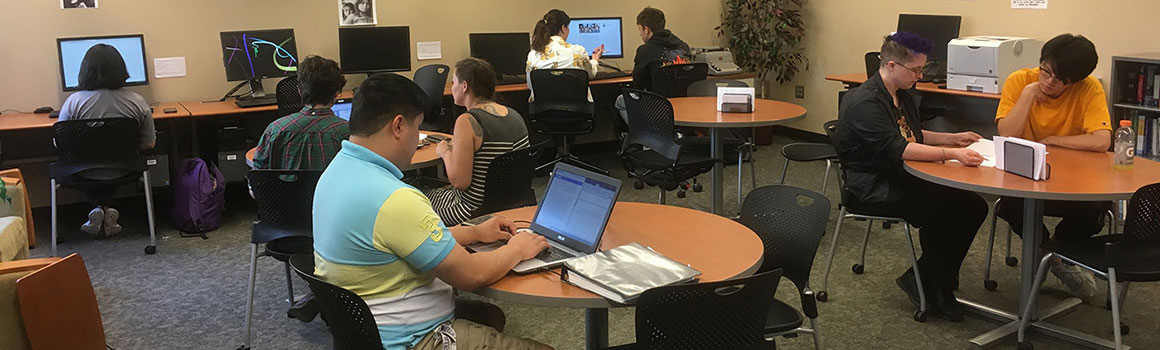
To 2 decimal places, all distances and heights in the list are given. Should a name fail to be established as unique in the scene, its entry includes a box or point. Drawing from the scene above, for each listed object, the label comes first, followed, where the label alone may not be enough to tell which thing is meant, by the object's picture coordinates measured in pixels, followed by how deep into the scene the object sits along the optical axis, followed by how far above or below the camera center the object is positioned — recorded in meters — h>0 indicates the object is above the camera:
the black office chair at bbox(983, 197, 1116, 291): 3.95 -0.92
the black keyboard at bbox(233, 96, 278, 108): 5.95 -0.39
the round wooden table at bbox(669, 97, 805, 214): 4.72 -0.47
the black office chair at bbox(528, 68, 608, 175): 6.26 -0.49
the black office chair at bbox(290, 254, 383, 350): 2.12 -0.64
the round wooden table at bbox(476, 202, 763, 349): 2.20 -0.59
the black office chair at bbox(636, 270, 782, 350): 2.10 -0.65
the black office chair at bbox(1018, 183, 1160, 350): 3.02 -0.80
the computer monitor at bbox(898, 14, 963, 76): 6.51 -0.08
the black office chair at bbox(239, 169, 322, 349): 3.37 -0.63
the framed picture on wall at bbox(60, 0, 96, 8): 5.87 +0.26
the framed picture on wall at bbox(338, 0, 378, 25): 6.69 +0.18
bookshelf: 5.21 -0.47
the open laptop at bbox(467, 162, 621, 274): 2.42 -0.49
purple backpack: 5.43 -0.91
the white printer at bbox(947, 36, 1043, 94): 5.81 -0.26
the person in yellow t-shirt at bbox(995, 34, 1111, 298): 3.68 -0.41
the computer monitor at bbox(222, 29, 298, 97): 6.12 -0.10
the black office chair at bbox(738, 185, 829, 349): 2.84 -0.65
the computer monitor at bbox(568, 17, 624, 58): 7.45 -0.04
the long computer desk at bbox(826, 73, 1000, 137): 5.98 -0.59
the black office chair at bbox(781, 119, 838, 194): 5.21 -0.73
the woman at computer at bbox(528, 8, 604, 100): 6.61 -0.12
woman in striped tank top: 3.61 -0.41
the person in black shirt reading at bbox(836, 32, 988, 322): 3.70 -0.62
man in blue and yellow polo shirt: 2.13 -0.47
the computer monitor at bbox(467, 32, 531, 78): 6.98 -0.13
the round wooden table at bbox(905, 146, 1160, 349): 3.08 -0.57
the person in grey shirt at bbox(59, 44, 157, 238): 5.14 -0.29
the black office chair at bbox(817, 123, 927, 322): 3.84 -0.82
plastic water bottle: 3.42 -0.49
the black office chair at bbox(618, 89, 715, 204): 4.80 -0.63
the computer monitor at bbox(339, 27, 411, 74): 6.53 -0.09
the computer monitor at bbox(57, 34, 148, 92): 5.70 -0.06
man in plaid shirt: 3.72 -0.37
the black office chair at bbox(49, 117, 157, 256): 4.93 -0.58
